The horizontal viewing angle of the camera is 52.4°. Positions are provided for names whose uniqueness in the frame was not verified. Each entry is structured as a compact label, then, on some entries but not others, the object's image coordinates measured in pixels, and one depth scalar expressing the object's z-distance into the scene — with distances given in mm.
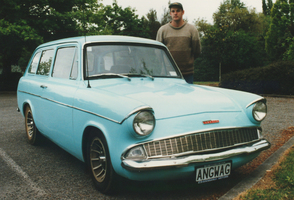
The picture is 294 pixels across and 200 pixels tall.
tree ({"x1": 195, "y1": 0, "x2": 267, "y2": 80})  25945
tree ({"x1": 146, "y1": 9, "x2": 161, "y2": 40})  42469
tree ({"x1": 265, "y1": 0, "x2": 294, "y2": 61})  29528
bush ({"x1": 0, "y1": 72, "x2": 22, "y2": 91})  18344
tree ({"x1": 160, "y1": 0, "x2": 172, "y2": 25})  42406
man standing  5457
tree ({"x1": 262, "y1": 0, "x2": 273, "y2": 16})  64550
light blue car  2650
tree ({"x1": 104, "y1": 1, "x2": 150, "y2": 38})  43156
